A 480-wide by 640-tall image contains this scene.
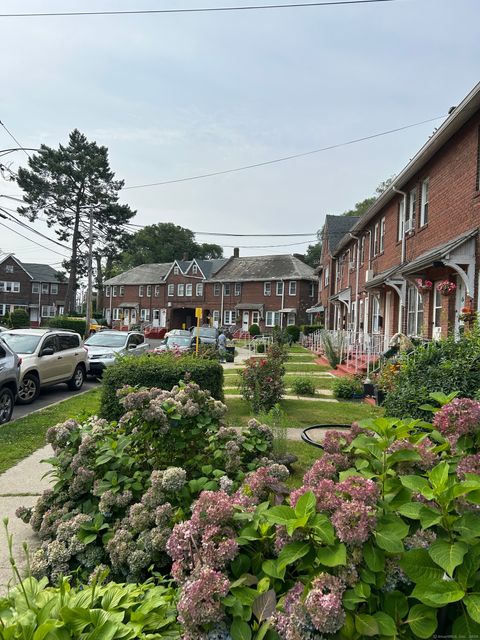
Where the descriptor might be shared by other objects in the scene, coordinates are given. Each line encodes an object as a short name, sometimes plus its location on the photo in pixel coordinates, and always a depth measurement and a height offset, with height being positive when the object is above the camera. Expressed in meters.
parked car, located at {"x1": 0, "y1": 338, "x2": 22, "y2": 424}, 9.09 -1.36
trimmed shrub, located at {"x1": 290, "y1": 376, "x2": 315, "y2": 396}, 12.68 -1.79
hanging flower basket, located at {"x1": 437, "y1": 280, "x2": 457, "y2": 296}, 10.44 +0.89
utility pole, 31.91 +1.89
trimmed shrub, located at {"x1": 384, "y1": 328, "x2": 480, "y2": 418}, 5.34 -0.56
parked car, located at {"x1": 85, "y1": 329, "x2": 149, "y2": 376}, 15.91 -1.10
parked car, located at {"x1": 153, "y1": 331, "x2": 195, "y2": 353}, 20.66 -1.02
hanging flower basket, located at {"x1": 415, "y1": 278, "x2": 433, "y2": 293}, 11.94 +1.09
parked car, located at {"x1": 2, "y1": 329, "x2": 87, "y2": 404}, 11.61 -1.22
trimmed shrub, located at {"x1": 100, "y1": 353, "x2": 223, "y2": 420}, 8.41 -1.09
